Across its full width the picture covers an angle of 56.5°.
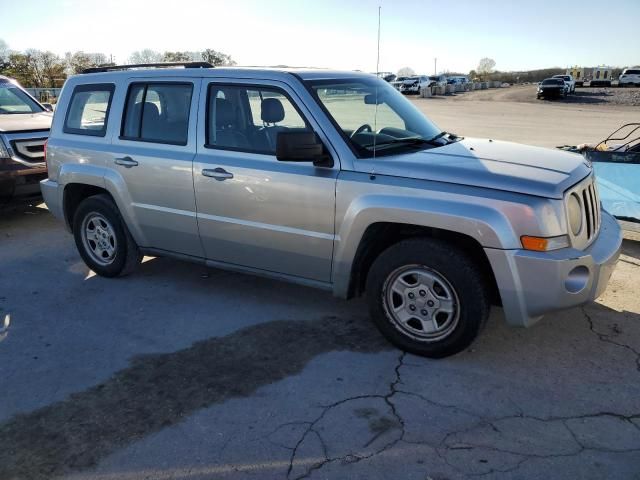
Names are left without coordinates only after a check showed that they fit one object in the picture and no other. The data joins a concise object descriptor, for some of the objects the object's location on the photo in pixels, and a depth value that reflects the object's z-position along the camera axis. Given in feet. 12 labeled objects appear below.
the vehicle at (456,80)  209.44
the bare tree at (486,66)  396.69
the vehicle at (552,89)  139.23
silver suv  11.73
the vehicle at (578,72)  256.52
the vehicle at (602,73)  245.65
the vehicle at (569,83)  148.87
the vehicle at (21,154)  24.77
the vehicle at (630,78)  180.65
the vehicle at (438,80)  183.56
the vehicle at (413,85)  168.14
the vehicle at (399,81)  169.24
